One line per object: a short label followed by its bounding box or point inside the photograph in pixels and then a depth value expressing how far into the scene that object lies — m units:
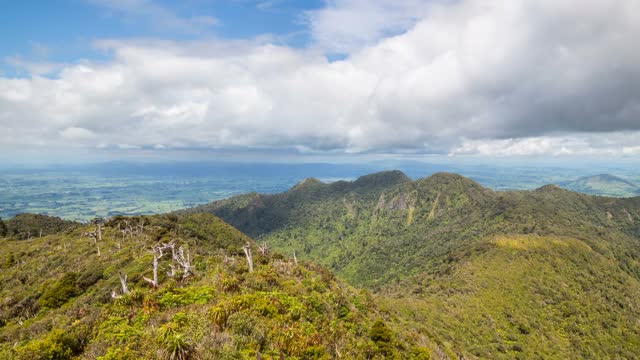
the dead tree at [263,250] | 62.07
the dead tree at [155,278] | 35.22
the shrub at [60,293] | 44.66
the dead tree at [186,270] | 38.60
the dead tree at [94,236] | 70.38
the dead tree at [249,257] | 44.79
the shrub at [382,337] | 33.22
